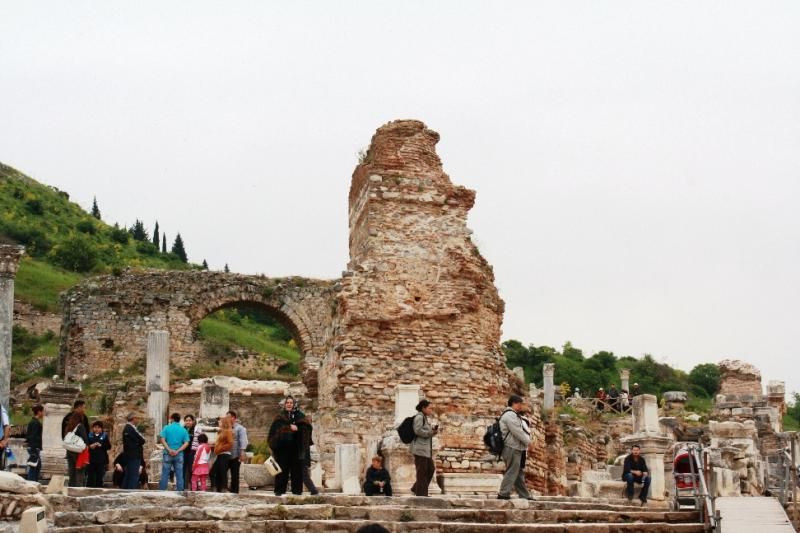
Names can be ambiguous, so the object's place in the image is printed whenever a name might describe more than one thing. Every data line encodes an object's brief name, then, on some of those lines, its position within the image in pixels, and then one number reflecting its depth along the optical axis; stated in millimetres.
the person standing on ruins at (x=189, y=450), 15461
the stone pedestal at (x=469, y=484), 16438
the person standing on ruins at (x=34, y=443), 14555
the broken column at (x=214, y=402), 16984
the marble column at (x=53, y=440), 15305
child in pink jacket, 14594
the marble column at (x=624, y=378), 40938
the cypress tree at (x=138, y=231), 71688
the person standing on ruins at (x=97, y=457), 14828
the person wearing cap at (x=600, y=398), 38612
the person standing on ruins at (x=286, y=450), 13766
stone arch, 34344
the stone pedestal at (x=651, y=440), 15797
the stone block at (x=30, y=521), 9281
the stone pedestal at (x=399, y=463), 14844
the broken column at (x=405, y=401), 16328
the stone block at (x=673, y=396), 37250
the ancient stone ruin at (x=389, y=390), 12023
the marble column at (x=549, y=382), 33656
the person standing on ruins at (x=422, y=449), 13906
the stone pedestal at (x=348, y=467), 15734
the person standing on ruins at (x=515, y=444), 13391
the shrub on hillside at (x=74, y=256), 56594
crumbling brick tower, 21188
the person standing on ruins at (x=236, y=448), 14500
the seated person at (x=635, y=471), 15148
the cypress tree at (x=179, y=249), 73625
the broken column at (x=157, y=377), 21359
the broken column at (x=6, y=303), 20359
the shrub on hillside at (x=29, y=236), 57531
